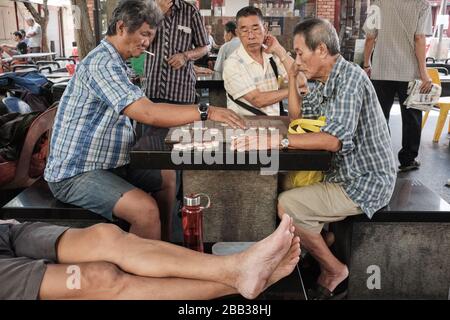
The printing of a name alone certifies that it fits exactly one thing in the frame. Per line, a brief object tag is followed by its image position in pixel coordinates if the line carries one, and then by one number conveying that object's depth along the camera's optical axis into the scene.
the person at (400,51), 4.08
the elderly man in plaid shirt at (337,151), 2.00
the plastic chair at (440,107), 5.30
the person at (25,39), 12.43
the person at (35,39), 12.57
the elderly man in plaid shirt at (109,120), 2.03
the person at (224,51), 5.18
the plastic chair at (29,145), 2.89
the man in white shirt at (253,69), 2.81
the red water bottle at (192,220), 1.93
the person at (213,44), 9.06
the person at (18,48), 11.06
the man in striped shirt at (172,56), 3.39
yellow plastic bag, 2.07
